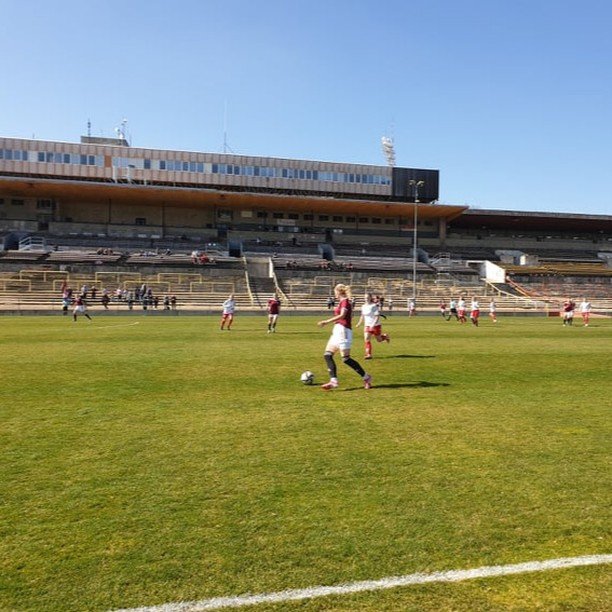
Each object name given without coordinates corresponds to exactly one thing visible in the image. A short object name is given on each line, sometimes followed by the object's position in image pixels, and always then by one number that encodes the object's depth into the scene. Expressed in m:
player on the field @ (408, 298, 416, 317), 41.10
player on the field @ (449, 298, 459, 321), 35.78
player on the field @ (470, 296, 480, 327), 29.34
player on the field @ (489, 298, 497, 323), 33.96
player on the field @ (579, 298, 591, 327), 30.48
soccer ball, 10.42
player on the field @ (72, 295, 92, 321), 29.47
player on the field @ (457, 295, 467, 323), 32.00
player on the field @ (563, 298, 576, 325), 30.83
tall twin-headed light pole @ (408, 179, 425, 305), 50.62
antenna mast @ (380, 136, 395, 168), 79.02
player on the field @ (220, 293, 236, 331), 23.77
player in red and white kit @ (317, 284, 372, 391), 9.80
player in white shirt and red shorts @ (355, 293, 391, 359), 15.41
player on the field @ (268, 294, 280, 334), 22.45
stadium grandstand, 52.12
